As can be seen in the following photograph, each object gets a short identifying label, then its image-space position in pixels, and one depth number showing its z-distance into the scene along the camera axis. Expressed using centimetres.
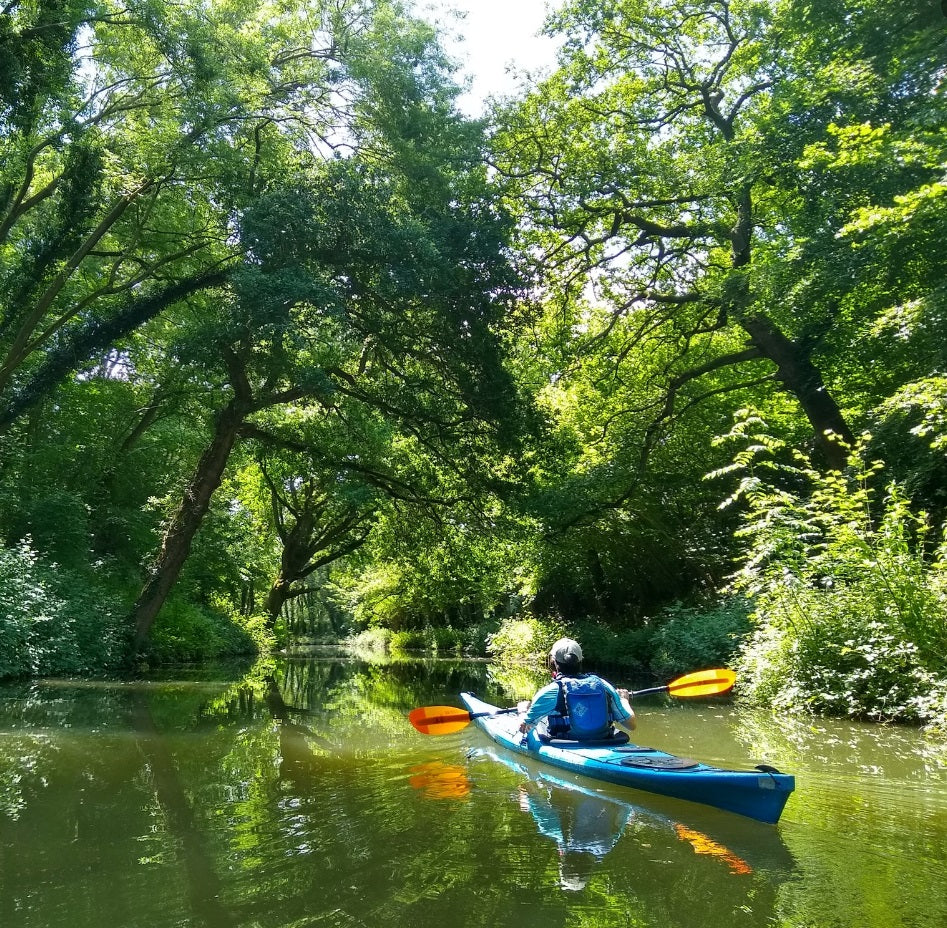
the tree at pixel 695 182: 1101
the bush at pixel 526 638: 1841
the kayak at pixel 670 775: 444
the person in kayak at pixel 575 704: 618
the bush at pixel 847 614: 743
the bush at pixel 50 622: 1087
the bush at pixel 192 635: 1678
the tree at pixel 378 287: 1033
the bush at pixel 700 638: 1168
